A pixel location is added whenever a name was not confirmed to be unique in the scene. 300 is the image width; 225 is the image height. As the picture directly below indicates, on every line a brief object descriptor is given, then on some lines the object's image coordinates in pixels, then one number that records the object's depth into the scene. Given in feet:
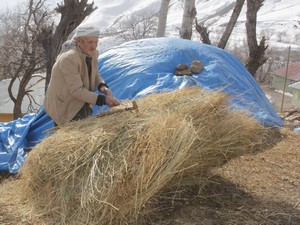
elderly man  11.01
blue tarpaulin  16.58
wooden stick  10.24
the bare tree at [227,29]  33.55
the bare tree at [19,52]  40.83
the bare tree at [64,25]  28.89
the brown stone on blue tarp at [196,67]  18.30
